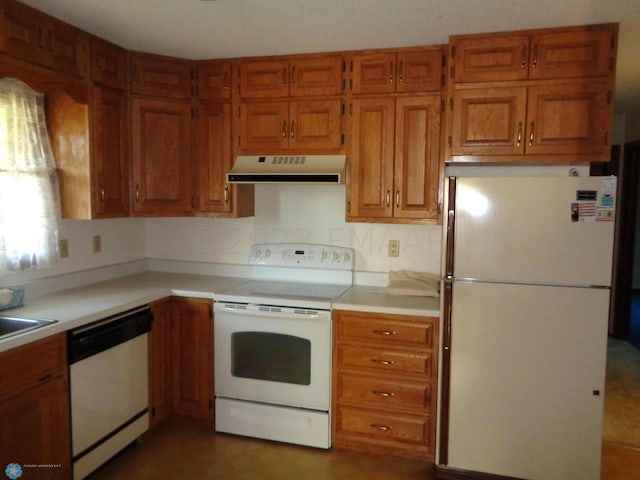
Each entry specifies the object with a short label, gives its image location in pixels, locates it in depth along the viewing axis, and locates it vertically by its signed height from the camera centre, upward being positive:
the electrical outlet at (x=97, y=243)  3.17 -0.20
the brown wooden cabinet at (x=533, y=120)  2.40 +0.51
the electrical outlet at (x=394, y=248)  3.16 -0.21
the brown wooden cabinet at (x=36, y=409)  1.91 -0.83
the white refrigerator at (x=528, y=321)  2.24 -0.50
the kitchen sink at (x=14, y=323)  2.19 -0.52
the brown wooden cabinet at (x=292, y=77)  2.86 +0.85
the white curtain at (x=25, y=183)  2.49 +0.15
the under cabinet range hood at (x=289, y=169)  2.80 +0.28
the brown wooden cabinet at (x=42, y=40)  2.13 +0.83
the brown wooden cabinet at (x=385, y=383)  2.60 -0.92
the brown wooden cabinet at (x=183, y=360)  2.92 -0.91
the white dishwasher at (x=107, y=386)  2.27 -0.90
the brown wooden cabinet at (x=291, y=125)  2.89 +0.55
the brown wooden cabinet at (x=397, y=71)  2.71 +0.84
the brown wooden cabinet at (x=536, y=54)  2.36 +0.83
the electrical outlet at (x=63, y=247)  2.88 -0.21
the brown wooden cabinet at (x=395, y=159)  2.75 +0.33
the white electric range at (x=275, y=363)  2.72 -0.87
